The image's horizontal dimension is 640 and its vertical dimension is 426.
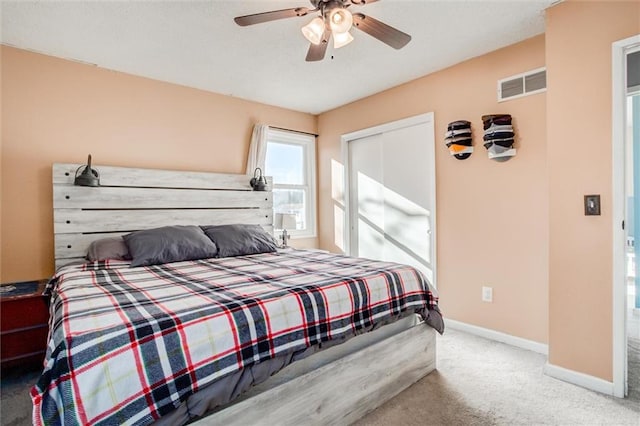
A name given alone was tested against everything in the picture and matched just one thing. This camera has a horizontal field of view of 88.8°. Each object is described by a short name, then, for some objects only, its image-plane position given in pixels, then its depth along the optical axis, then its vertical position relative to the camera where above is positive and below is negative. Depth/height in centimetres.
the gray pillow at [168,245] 250 -28
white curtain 390 +73
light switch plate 199 +0
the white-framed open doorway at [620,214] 190 -5
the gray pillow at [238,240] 291 -28
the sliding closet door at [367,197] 391 +15
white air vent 256 +99
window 430 +47
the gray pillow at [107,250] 255 -30
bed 110 -53
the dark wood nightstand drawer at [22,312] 217 -68
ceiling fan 172 +102
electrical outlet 289 -78
